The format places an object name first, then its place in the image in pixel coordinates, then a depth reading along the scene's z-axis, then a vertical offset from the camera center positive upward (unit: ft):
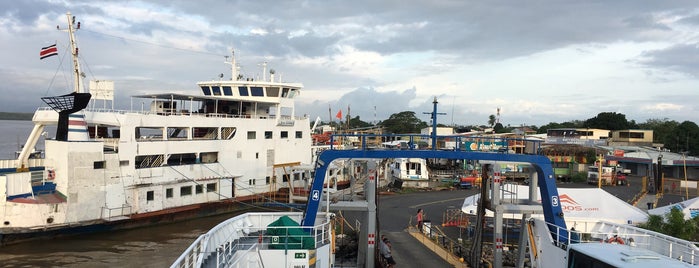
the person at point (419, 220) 67.11 -13.00
